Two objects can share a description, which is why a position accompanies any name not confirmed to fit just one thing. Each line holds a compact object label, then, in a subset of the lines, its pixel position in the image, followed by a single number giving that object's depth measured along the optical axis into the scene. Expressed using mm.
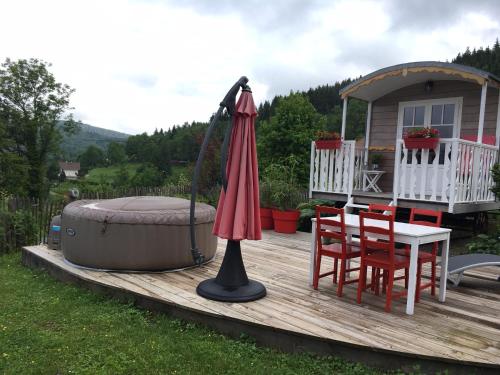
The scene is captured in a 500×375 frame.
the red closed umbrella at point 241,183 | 3594
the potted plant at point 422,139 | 6098
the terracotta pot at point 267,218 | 7965
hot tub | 4492
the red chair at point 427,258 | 3740
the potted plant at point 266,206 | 7867
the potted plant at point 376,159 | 8896
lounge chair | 4033
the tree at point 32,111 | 30016
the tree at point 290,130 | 26109
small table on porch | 8445
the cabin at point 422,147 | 6285
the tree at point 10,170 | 25547
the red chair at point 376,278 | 3941
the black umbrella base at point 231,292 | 3666
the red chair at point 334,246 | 3781
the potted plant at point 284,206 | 7635
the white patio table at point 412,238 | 3387
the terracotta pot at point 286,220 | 7621
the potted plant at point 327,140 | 7628
